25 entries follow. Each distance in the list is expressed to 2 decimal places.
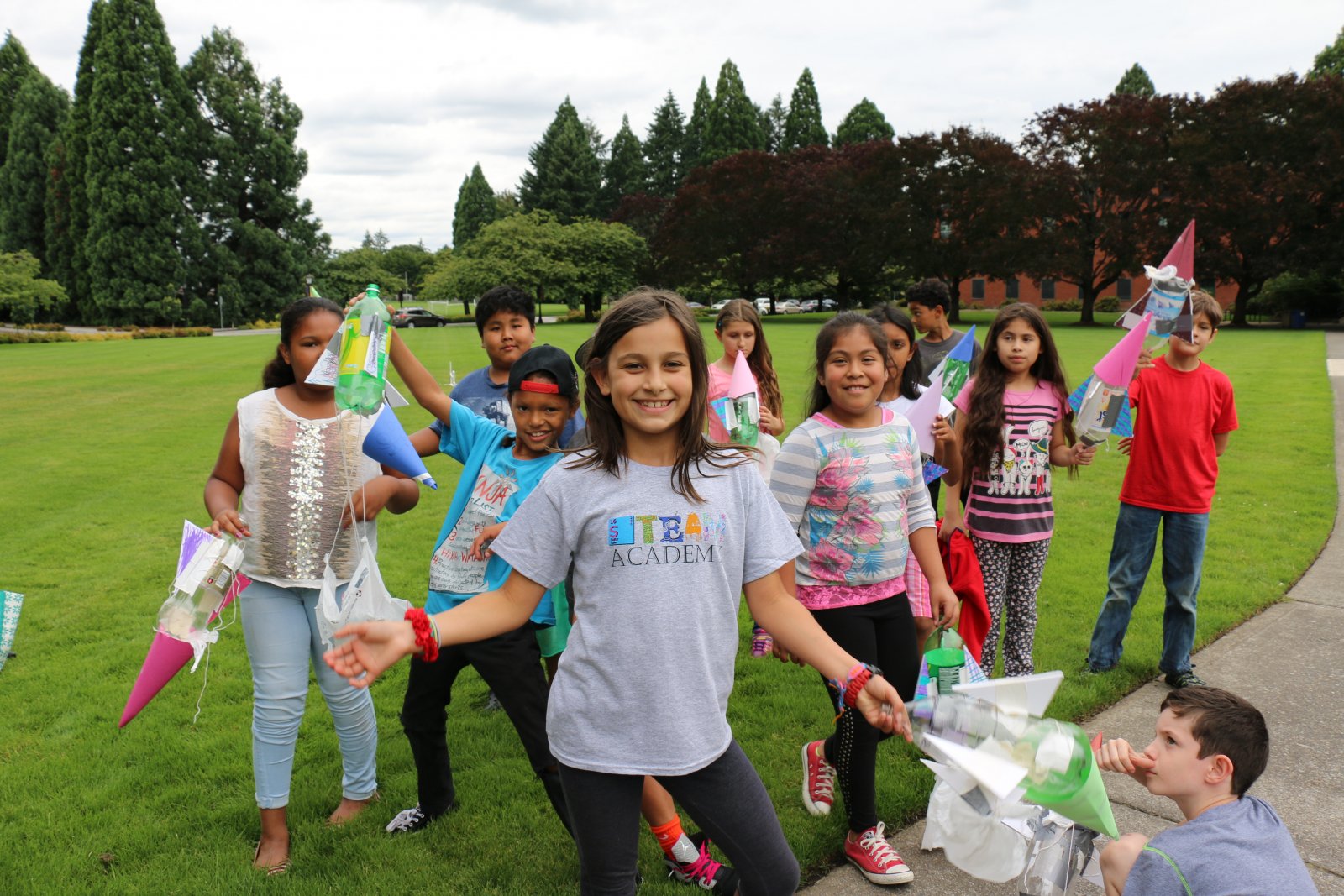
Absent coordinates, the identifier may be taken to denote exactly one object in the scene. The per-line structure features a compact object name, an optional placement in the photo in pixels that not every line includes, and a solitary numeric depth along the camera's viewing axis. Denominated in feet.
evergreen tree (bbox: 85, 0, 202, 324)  143.13
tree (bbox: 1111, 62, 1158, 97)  199.93
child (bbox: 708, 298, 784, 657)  15.97
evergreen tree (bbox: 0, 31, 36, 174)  158.61
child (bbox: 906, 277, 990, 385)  18.03
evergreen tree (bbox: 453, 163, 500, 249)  263.29
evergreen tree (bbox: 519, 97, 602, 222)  226.58
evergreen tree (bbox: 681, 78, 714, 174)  245.24
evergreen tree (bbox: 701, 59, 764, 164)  219.00
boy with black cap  9.18
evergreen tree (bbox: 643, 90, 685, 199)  252.21
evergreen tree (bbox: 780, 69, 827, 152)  228.63
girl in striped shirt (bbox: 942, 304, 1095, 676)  12.69
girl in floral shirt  9.64
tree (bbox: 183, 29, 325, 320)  158.61
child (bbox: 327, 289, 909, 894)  6.31
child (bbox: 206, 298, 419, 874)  9.51
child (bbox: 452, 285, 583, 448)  12.94
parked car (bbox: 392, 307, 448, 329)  171.39
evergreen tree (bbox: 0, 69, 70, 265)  153.07
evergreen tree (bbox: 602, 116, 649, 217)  243.40
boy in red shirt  13.60
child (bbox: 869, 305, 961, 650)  11.48
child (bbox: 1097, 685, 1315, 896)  6.32
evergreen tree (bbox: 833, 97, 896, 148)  228.63
